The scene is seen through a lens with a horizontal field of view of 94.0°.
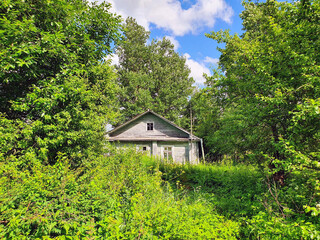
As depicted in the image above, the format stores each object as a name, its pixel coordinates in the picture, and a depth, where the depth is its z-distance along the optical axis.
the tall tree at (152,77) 25.98
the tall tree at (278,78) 3.47
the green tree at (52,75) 3.90
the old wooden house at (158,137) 15.91
